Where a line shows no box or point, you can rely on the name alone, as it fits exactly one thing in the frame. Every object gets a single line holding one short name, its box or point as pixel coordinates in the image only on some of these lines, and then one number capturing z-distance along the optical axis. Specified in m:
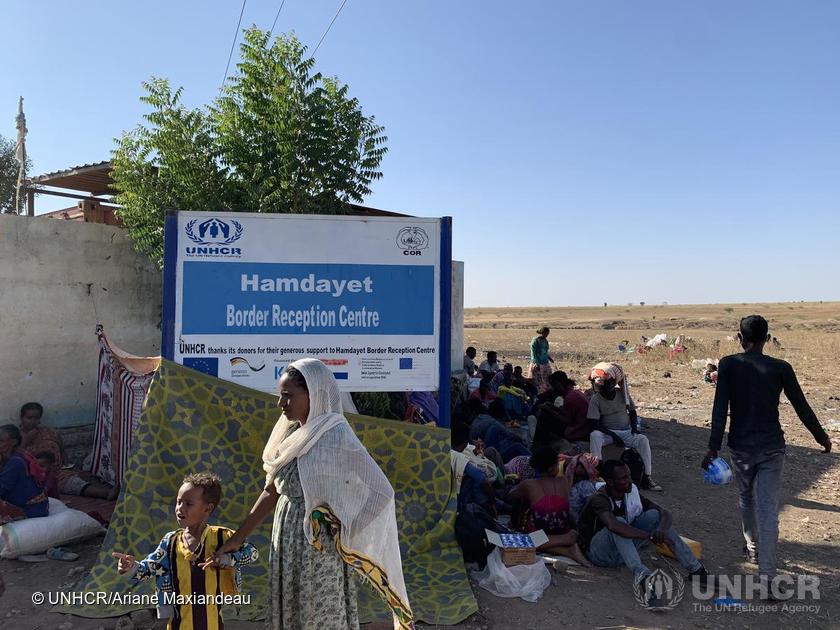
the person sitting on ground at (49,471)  5.27
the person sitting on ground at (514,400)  9.64
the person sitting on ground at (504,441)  6.97
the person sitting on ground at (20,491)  4.74
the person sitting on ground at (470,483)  5.23
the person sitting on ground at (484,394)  9.52
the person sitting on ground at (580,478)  5.13
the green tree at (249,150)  6.92
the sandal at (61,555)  4.57
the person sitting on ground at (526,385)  10.70
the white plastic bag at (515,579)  4.19
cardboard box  4.32
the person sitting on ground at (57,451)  5.95
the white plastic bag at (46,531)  4.53
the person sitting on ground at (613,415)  6.69
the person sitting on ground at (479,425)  7.40
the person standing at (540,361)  12.76
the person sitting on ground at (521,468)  6.19
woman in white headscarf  2.55
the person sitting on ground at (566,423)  7.07
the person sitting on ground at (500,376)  10.63
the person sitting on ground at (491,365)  11.78
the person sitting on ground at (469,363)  12.52
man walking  4.27
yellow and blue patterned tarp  4.23
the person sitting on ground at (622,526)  4.43
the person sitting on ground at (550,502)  4.79
